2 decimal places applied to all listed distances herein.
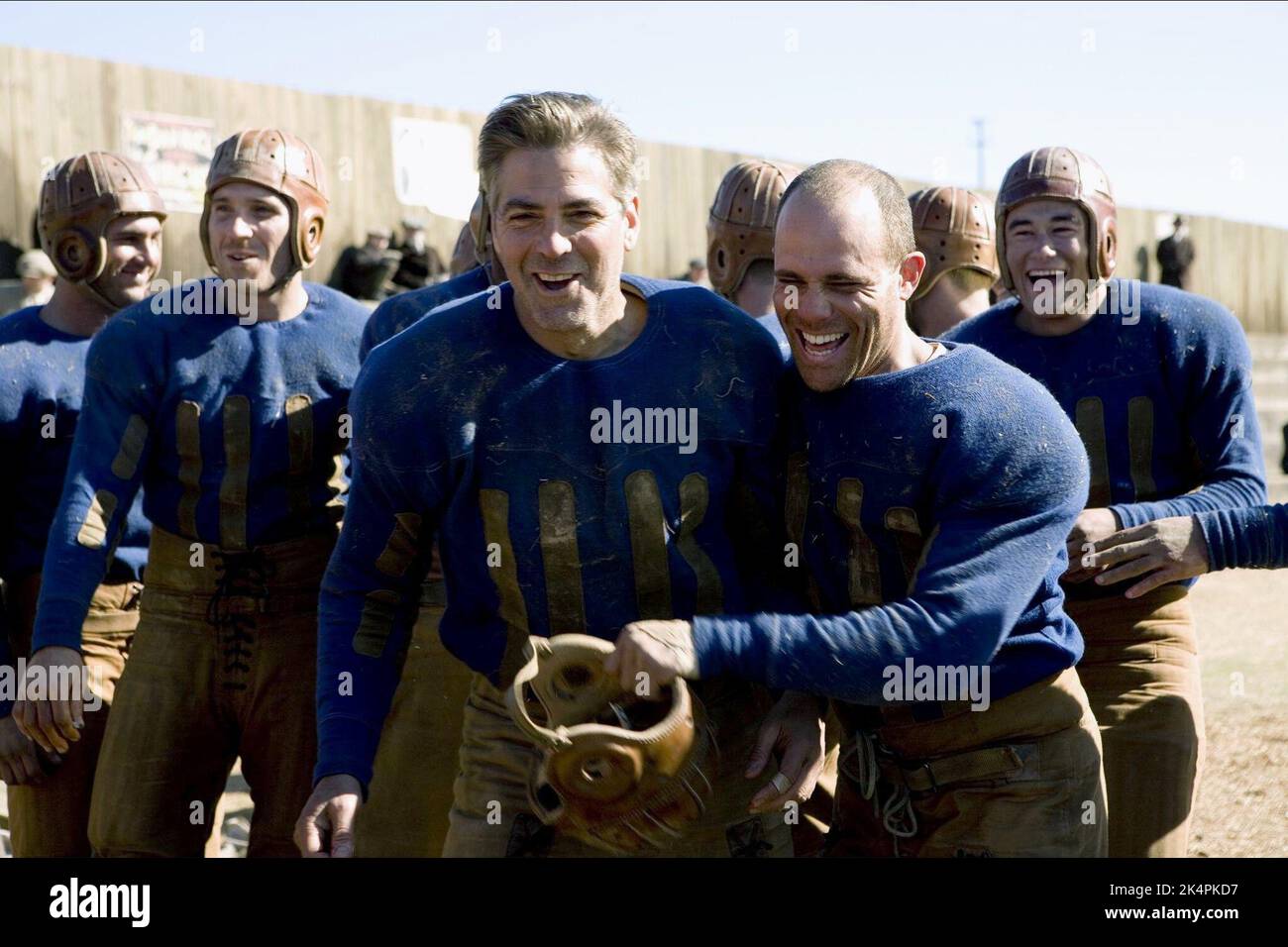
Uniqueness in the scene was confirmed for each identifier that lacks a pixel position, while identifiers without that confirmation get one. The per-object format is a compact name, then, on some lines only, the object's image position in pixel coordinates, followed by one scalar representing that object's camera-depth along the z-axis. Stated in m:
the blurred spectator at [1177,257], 26.34
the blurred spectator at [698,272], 17.53
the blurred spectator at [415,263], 17.08
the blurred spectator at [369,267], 16.50
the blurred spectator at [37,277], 11.76
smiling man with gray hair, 3.20
